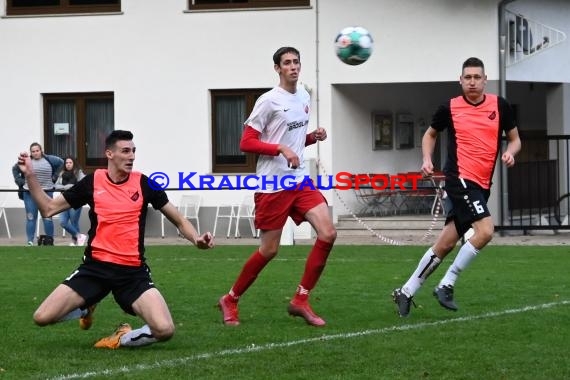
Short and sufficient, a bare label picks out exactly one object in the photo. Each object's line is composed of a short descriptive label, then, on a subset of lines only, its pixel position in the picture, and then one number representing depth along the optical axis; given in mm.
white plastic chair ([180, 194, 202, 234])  28047
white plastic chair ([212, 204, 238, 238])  27864
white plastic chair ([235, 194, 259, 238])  27562
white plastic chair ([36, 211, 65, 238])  28234
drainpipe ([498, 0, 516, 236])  26062
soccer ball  13367
